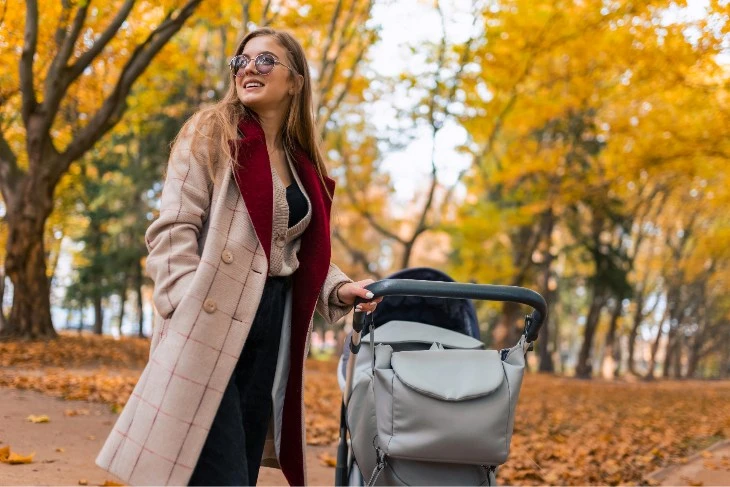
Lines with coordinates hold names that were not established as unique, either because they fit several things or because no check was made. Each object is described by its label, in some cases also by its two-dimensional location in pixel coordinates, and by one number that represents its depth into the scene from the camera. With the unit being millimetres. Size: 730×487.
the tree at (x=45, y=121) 10156
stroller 2457
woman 2195
